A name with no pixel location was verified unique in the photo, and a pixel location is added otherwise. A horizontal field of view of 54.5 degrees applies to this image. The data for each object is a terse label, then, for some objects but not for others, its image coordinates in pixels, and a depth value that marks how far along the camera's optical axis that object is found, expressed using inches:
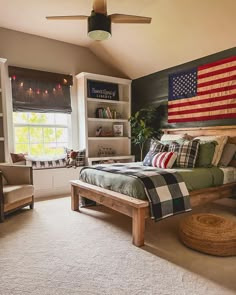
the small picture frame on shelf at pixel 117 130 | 203.2
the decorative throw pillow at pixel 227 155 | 130.9
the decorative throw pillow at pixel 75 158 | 176.4
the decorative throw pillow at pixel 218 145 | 127.7
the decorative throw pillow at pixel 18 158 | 155.5
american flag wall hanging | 138.3
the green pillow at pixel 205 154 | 124.3
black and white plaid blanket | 90.8
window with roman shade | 163.9
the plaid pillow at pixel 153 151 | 135.1
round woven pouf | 79.0
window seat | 161.2
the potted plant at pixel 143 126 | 181.3
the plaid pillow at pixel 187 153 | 123.0
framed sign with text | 187.9
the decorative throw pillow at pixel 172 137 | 152.4
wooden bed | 88.7
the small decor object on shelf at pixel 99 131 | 193.5
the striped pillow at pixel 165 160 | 122.2
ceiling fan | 93.4
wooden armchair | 117.5
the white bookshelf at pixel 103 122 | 182.7
